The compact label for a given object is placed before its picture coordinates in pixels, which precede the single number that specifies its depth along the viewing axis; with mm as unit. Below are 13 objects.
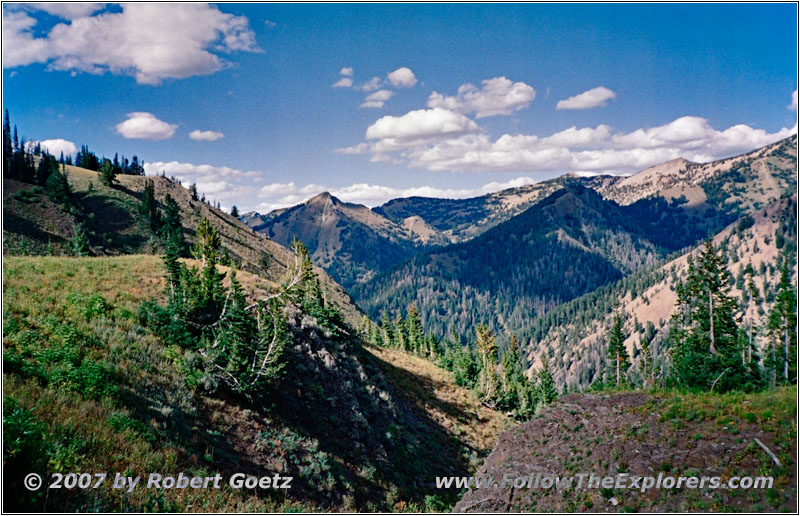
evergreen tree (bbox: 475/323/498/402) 67219
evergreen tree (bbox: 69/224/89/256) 70650
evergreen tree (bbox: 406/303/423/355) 112875
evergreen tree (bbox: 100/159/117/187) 128125
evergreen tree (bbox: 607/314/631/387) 71250
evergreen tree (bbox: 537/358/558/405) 87750
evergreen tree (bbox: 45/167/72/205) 95875
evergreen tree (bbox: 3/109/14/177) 107294
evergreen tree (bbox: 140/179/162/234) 109000
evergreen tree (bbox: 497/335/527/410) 71350
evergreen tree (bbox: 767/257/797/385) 54144
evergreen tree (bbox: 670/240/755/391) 46006
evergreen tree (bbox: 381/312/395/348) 116906
